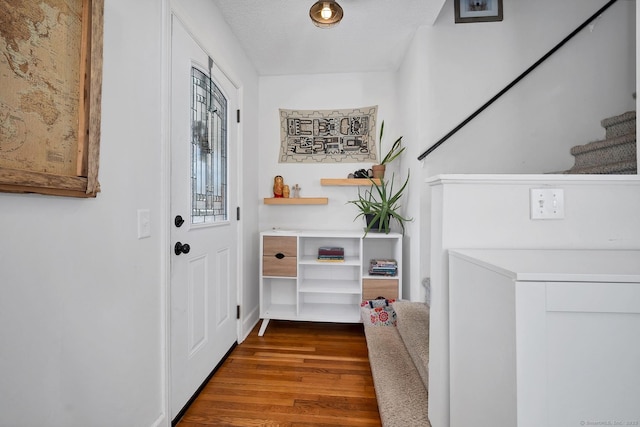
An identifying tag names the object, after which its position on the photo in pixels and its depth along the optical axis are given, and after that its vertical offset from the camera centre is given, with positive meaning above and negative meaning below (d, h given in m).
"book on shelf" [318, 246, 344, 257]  2.58 -0.31
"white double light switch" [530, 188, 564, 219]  0.98 +0.06
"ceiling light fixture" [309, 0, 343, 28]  1.81 +1.34
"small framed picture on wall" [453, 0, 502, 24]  2.24 +1.65
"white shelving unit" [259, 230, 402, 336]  2.46 -0.56
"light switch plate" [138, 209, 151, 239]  1.19 -0.03
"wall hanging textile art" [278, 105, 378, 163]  2.88 +0.85
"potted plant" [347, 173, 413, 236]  2.47 +0.10
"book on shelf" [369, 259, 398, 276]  2.48 -0.44
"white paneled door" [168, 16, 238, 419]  1.47 +0.00
